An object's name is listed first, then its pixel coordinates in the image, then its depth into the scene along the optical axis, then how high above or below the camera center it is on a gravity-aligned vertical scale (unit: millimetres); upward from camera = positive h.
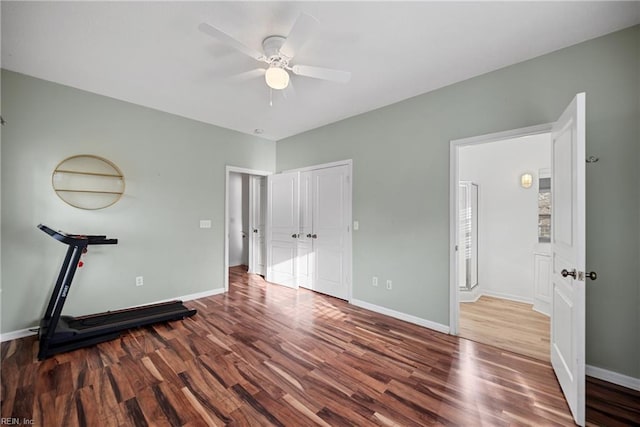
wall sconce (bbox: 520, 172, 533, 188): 3846 +503
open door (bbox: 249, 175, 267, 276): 5457 -276
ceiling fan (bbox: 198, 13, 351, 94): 1796 +1206
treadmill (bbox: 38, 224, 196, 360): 2385 -1174
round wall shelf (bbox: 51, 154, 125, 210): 2924 +351
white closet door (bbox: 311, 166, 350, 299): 3963 -283
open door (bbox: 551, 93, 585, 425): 1614 -298
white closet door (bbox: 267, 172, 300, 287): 4594 -270
